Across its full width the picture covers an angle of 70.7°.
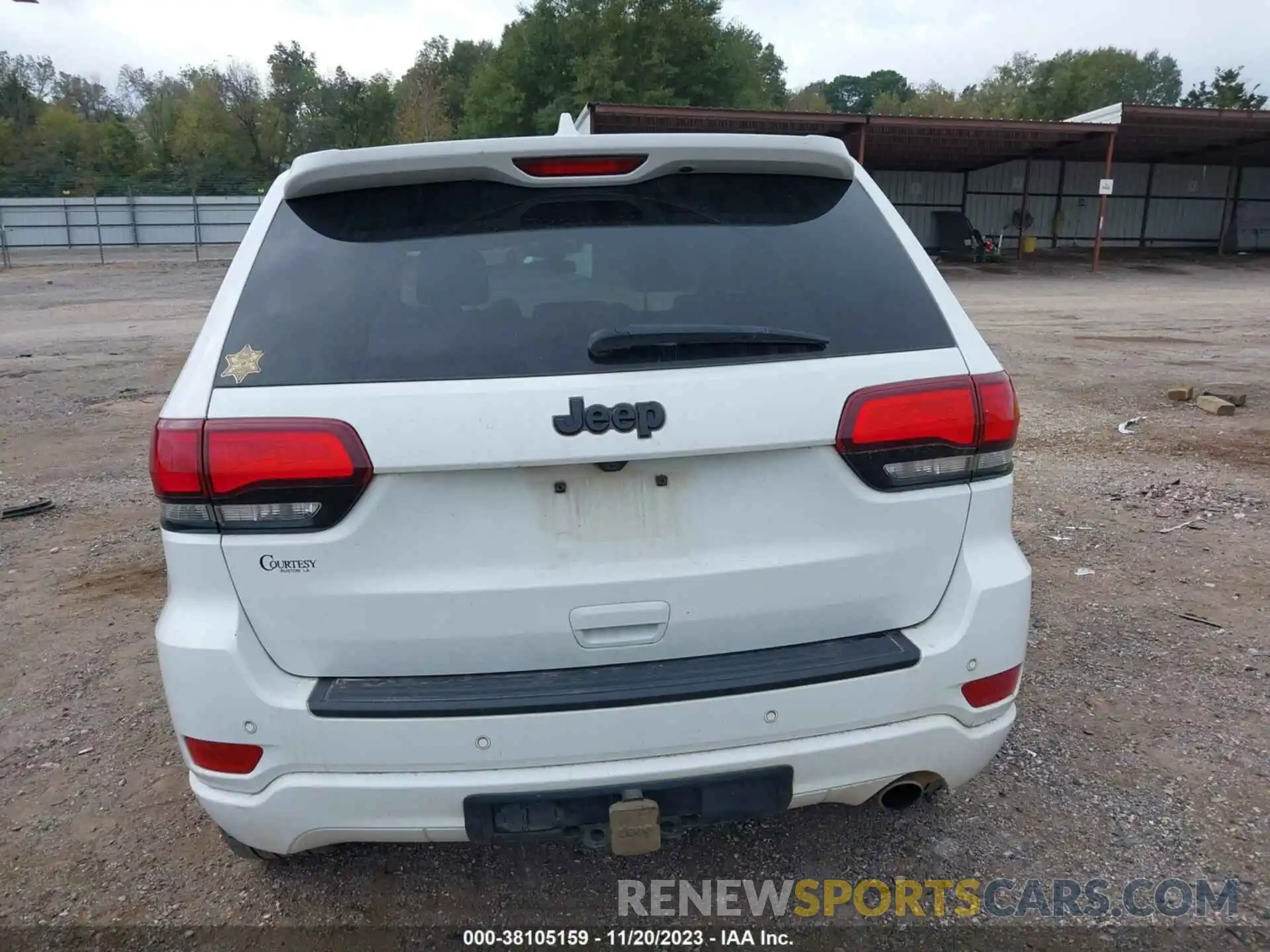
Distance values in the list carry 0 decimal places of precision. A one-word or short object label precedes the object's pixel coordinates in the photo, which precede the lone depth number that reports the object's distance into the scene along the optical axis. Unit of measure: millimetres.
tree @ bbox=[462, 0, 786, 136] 40906
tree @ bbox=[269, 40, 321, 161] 62062
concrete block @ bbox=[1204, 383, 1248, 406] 8062
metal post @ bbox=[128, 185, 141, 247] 41875
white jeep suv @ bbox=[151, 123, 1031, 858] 1804
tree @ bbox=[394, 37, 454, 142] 51844
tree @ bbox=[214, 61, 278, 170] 62031
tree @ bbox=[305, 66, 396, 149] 59219
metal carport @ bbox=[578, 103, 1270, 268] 28969
